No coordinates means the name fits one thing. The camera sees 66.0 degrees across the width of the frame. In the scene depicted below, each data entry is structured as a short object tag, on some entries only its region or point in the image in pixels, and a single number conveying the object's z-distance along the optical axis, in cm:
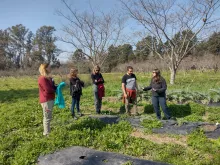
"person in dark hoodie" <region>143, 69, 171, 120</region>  483
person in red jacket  379
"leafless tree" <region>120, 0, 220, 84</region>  1190
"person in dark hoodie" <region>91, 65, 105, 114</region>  532
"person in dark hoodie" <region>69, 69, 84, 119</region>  501
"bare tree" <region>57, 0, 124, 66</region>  1577
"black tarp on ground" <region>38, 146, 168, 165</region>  276
